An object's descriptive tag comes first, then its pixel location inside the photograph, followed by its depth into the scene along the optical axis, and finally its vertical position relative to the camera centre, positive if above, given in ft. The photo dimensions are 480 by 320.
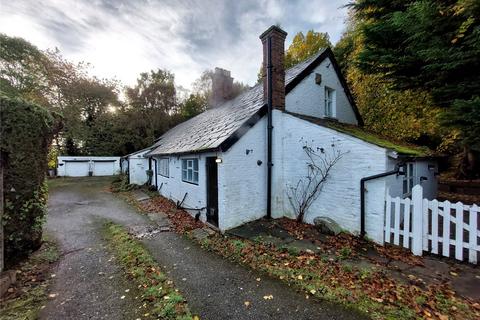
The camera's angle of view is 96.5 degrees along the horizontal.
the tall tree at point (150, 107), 92.02 +22.24
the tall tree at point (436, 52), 18.70 +10.93
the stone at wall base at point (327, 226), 20.97 -6.96
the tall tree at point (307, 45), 72.49 +38.36
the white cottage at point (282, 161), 19.84 -0.51
